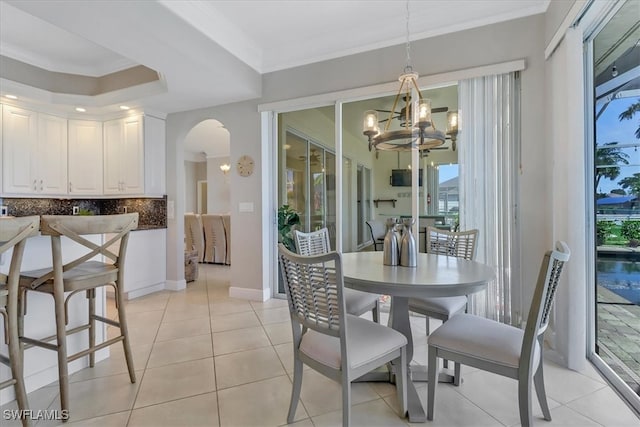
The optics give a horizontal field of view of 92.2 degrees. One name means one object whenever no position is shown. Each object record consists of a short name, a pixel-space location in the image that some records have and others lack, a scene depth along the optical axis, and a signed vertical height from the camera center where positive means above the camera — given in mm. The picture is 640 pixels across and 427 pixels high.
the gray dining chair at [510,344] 1361 -654
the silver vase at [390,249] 1997 -252
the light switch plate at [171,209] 4353 +42
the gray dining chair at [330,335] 1398 -645
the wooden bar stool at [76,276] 1650 -366
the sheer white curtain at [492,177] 2717 +295
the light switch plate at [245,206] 3887 +62
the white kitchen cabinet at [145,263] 3885 -673
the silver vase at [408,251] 1951 -259
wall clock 3857 +583
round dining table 1500 -360
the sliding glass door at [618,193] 1854 +100
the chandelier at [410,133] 1979 +512
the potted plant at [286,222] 3902 -138
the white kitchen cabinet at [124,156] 4137 +775
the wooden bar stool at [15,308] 1483 -466
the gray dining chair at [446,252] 2066 -357
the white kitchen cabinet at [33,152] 3619 +763
